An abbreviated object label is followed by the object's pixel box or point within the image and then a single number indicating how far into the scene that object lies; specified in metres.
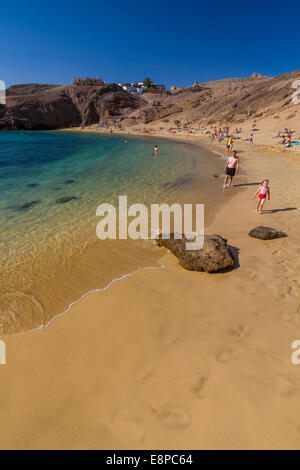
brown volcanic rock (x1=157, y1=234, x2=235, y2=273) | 4.79
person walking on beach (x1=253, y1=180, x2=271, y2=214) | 7.48
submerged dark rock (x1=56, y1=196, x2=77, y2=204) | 10.23
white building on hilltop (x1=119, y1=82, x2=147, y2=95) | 101.31
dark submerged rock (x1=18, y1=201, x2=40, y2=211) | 9.53
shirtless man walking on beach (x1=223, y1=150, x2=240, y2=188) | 10.90
